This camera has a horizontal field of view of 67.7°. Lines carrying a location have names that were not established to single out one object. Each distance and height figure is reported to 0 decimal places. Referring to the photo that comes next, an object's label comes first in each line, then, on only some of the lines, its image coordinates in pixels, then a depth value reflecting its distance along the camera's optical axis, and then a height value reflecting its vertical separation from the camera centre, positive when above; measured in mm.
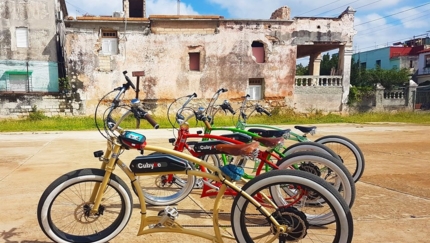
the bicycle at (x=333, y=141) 3962 -661
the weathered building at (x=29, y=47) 18516 +2307
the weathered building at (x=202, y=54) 16938 +1875
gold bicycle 2098 -757
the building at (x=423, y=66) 33372 +2461
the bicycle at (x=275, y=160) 2783 -659
